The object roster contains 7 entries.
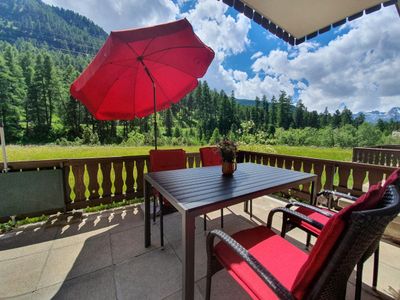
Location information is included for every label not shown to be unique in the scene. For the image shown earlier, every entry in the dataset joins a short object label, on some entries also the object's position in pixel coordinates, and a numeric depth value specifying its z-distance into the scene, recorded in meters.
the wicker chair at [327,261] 0.70
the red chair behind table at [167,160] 2.69
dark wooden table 1.28
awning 2.33
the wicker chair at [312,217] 1.55
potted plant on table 2.20
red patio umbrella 1.79
